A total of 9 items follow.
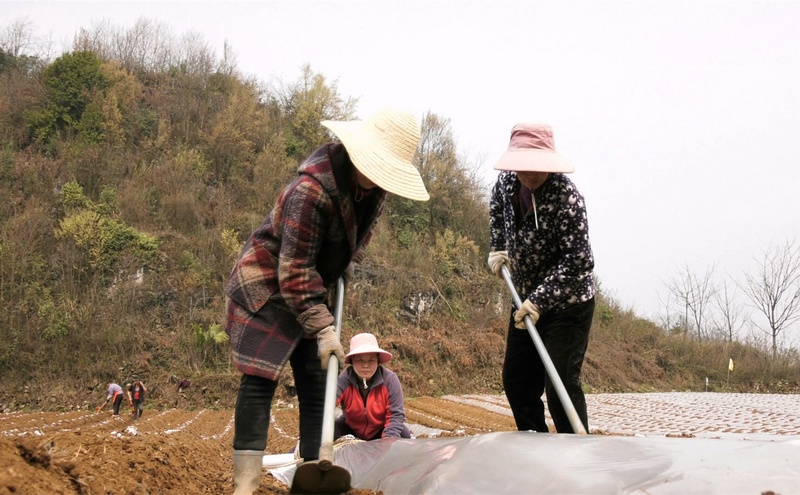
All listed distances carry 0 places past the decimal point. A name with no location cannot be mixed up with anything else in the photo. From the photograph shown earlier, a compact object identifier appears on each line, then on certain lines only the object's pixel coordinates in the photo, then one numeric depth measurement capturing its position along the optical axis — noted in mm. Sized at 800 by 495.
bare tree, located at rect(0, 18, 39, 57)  31875
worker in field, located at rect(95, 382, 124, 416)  13391
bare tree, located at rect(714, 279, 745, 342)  28039
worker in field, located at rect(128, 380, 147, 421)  12773
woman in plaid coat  2420
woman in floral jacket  3029
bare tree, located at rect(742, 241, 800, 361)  25219
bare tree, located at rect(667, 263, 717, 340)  29141
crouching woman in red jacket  4219
